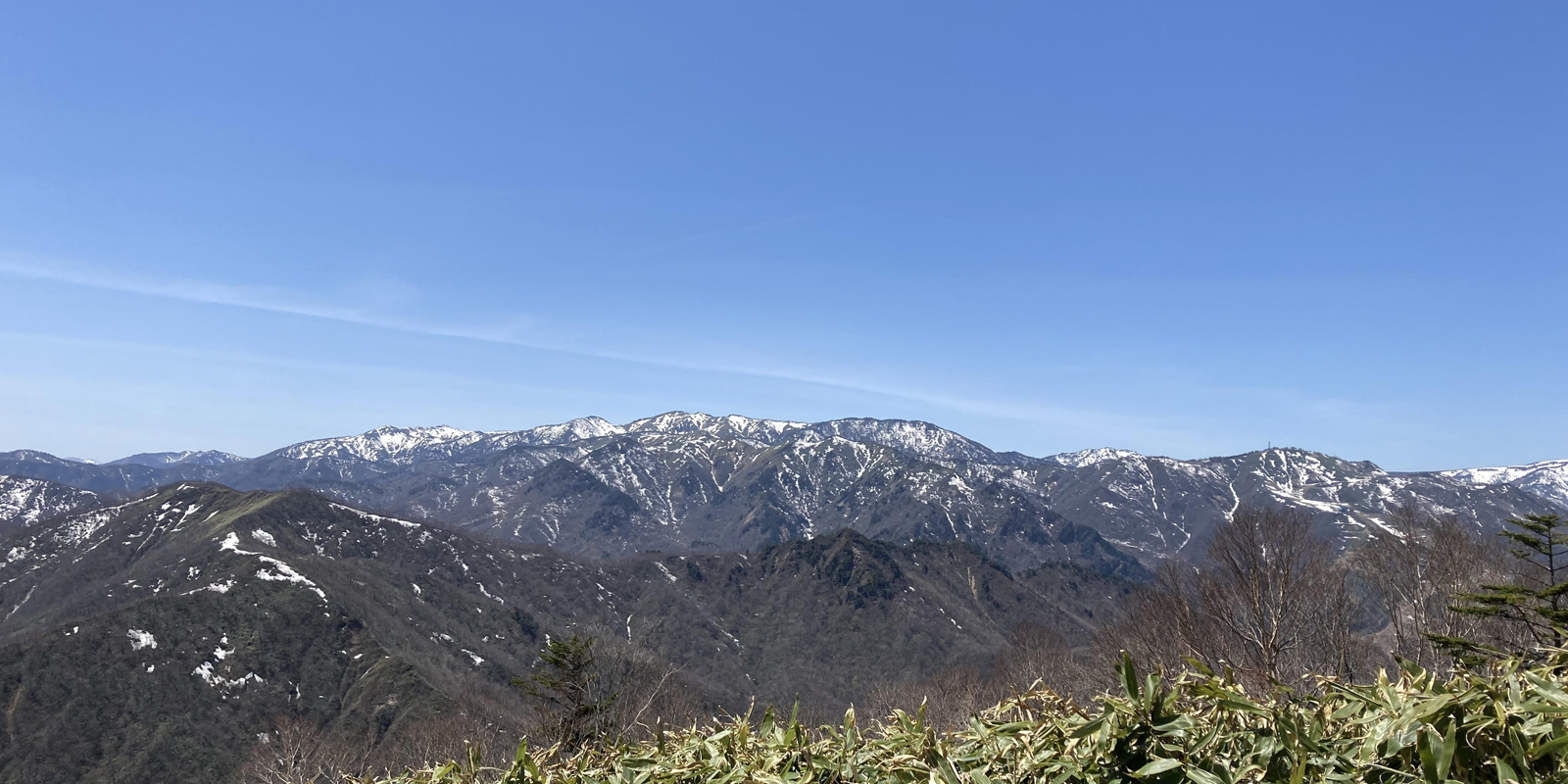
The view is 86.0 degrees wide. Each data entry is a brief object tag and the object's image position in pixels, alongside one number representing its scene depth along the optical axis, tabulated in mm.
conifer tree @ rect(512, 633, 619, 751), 44125
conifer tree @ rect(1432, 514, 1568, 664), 32781
